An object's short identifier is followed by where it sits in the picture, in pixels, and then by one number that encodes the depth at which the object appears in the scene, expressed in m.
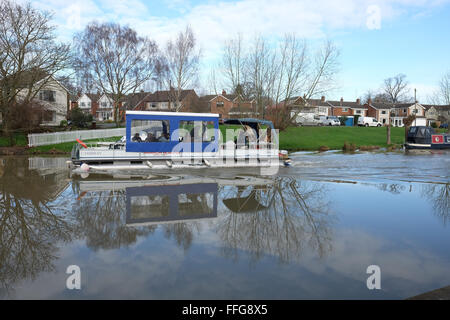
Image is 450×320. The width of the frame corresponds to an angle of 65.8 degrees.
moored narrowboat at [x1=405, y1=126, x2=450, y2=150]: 30.42
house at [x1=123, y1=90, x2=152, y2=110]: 48.72
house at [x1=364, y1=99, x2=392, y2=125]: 82.12
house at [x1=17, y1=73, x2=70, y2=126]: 37.86
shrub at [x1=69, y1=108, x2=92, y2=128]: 42.31
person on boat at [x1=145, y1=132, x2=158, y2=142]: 16.12
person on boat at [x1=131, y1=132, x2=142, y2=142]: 15.91
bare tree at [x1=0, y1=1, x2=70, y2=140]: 25.55
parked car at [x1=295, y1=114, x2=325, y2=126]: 52.69
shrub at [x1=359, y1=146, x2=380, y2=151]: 30.88
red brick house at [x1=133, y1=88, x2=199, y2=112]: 42.19
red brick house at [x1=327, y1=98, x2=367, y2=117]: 80.69
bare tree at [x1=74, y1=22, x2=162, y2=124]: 38.34
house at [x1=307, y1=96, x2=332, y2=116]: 78.31
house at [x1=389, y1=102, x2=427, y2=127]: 82.74
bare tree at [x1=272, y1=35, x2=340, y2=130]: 28.67
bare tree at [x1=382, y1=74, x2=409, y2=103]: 101.31
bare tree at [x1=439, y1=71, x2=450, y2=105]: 42.81
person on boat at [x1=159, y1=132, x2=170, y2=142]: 16.27
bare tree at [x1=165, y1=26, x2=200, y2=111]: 38.59
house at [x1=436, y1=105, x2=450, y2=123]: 65.47
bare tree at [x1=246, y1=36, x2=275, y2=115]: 27.97
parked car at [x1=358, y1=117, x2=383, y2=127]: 57.37
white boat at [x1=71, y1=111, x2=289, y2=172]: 15.84
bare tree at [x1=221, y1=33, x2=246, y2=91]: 28.12
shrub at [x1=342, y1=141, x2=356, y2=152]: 30.10
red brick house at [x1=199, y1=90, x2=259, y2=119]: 29.17
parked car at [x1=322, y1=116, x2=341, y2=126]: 56.07
